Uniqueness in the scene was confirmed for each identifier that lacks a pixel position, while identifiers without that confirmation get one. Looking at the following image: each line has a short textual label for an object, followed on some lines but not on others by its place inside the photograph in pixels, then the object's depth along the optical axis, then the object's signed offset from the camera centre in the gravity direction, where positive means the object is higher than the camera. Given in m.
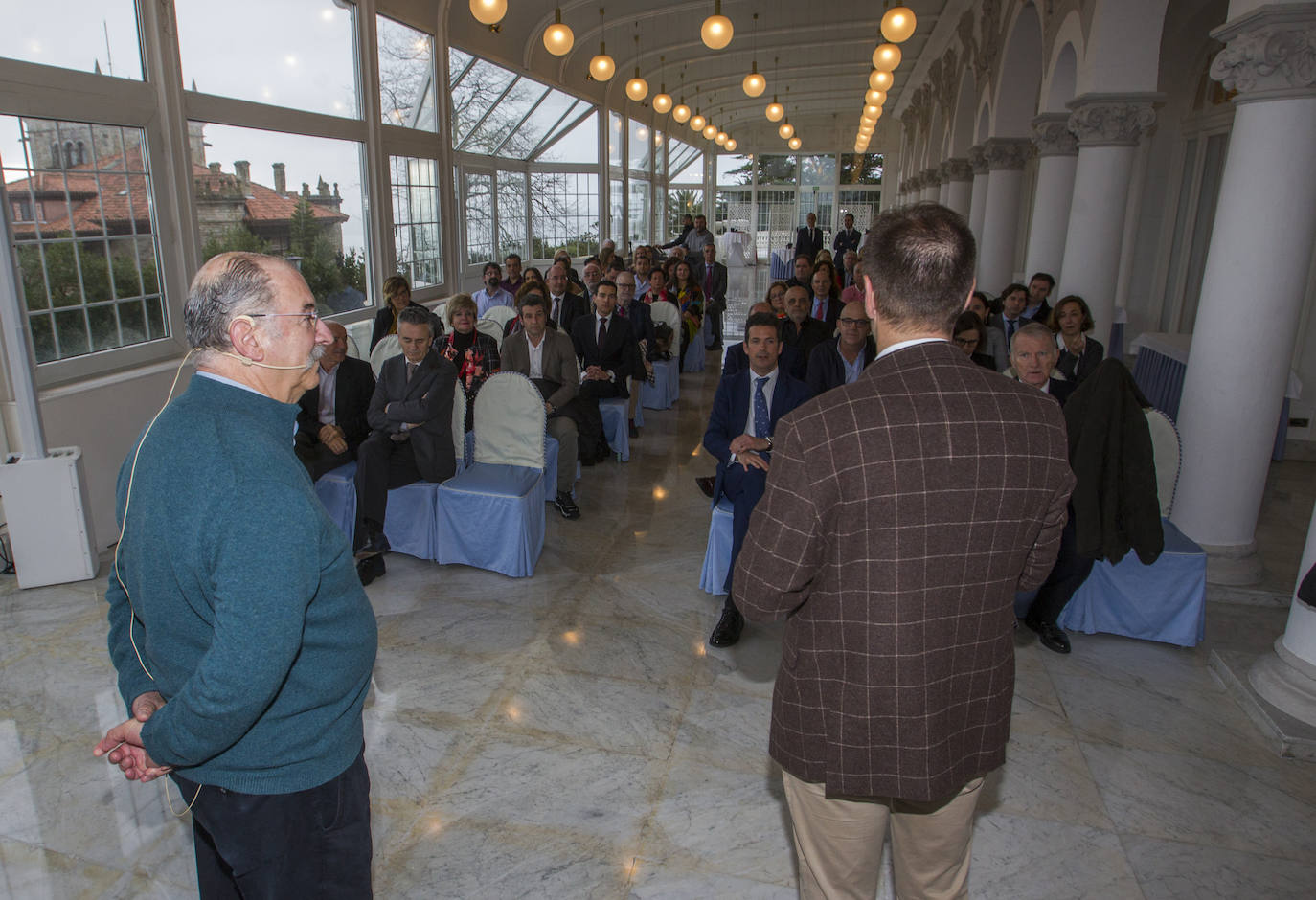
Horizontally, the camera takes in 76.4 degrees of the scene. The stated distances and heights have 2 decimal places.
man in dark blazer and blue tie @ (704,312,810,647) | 4.14 -0.85
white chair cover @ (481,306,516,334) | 7.70 -0.66
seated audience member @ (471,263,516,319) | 8.27 -0.52
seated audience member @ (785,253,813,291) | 9.08 -0.25
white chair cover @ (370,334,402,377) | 5.87 -0.77
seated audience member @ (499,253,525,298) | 8.38 -0.36
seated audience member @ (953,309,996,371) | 4.78 -0.48
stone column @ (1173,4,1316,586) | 4.04 -0.16
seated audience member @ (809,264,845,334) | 8.12 -0.51
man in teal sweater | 1.33 -0.63
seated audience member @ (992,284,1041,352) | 6.75 -0.46
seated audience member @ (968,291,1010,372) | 6.32 -0.71
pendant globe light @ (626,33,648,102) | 9.77 +1.77
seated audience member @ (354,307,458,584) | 4.69 -1.06
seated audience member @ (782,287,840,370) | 6.70 -0.63
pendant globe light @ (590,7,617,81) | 8.89 +1.83
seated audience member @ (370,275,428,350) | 6.73 -0.53
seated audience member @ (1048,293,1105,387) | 5.33 -0.56
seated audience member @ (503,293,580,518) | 5.79 -0.88
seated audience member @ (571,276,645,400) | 6.95 -0.82
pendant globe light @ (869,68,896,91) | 9.79 +1.96
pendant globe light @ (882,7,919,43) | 7.47 +1.98
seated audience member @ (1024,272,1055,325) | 6.97 -0.31
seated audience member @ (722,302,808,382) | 4.61 -0.65
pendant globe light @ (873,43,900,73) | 8.46 +1.91
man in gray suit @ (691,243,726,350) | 12.80 -0.65
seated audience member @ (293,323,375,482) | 4.89 -0.99
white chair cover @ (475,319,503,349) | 6.93 -0.71
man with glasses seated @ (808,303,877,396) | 5.03 -0.65
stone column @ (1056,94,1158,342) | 5.98 +0.45
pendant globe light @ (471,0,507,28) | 6.24 +1.69
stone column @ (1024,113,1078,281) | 7.48 +0.55
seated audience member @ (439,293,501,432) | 5.75 -0.73
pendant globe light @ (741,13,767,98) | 10.55 +2.00
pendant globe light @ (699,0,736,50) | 7.56 +1.90
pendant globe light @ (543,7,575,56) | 7.12 +1.70
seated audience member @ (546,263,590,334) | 7.88 -0.54
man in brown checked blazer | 1.43 -0.51
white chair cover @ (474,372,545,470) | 4.95 -1.04
